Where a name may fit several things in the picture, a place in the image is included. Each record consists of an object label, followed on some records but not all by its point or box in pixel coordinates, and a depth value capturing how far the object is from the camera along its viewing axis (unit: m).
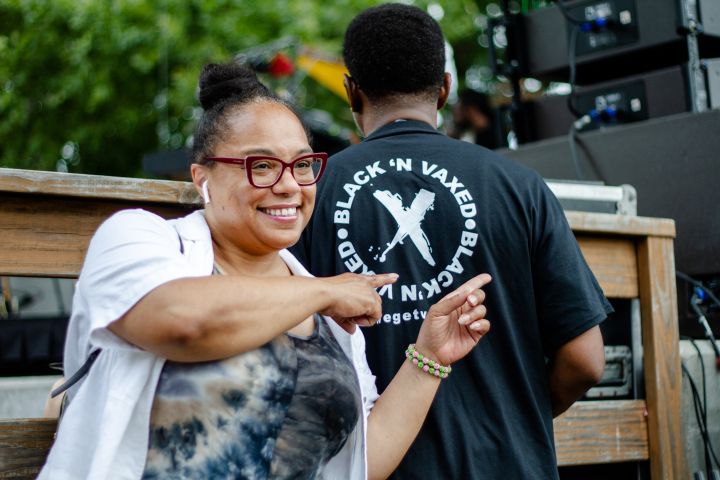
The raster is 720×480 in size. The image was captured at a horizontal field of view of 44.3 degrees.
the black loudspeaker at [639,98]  3.83
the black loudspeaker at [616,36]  3.84
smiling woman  1.59
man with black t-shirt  2.21
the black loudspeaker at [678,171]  3.36
